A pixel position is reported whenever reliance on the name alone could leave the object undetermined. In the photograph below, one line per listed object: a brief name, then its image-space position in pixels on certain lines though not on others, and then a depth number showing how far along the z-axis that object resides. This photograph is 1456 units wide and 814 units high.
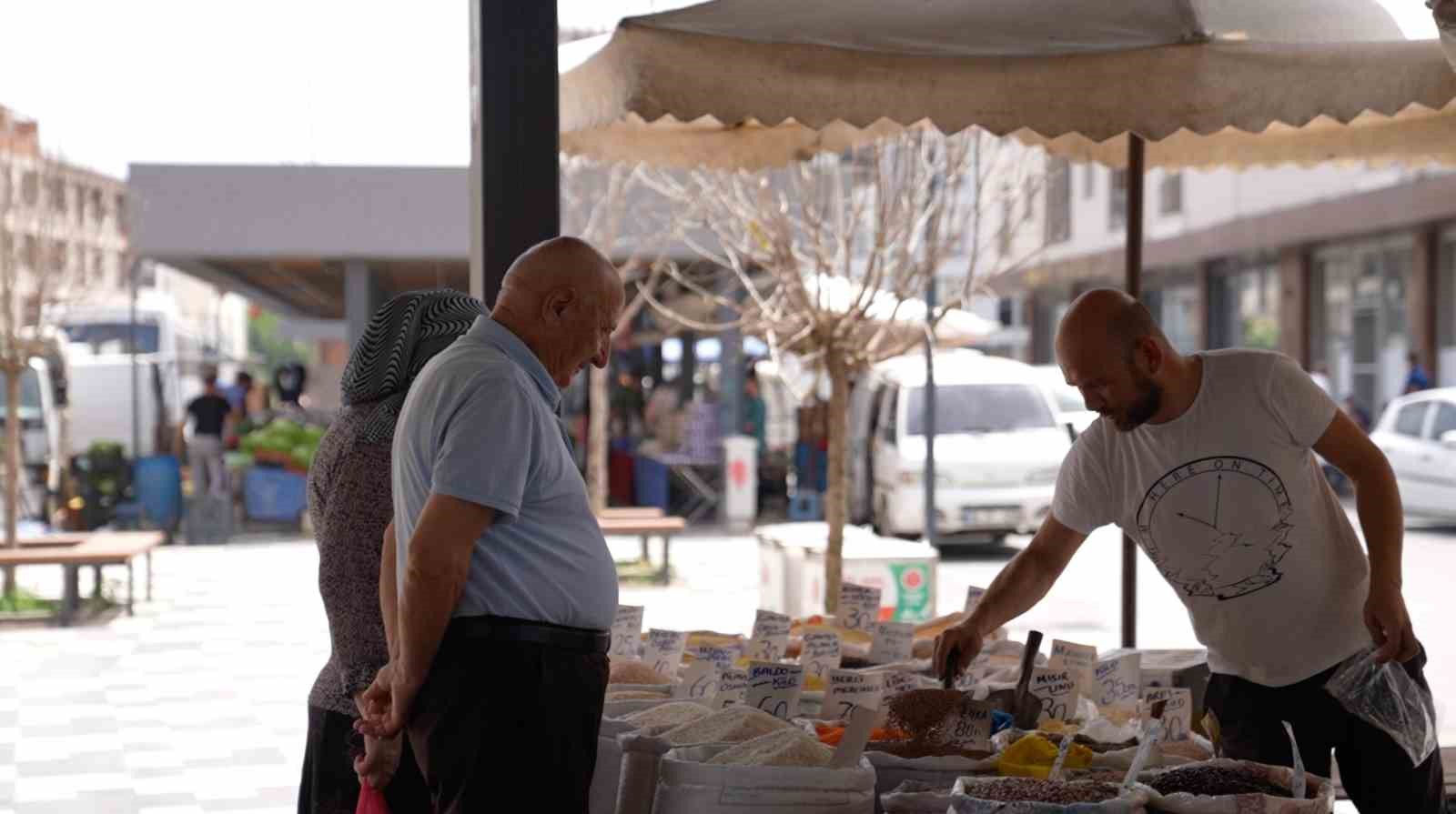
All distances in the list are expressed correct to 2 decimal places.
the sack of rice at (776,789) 2.89
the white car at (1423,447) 17.06
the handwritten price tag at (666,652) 4.20
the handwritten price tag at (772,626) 4.26
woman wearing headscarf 3.22
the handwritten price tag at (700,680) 3.82
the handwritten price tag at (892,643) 4.46
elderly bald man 2.58
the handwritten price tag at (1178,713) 3.43
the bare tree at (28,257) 12.62
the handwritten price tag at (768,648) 4.24
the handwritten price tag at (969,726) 3.31
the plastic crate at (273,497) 18.58
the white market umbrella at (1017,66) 4.39
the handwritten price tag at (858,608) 4.78
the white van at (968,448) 15.97
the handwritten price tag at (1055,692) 3.70
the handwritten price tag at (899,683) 3.80
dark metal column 3.91
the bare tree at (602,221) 16.27
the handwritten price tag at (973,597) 4.27
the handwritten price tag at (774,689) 3.56
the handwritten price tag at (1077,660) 3.80
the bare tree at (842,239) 9.55
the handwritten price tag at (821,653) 4.20
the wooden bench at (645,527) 13.46
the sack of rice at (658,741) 3.06
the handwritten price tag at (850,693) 3.61
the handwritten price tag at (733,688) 3.59
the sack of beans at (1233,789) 2.63
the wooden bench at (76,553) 11.05
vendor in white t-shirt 3.29
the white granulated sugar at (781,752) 2.96
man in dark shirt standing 17.61
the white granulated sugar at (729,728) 3.16
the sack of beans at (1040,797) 2.52
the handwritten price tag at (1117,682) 3.90
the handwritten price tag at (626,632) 4.29
